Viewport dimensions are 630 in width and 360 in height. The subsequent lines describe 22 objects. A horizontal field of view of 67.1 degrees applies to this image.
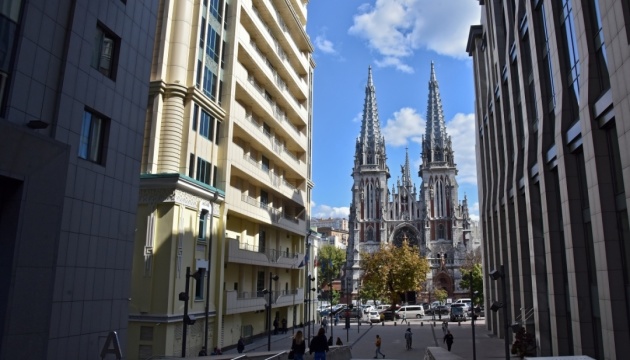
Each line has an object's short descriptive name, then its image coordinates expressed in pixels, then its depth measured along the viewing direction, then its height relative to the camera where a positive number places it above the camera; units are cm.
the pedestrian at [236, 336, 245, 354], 2730 -385
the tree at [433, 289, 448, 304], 9081 -257
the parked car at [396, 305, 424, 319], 6654 -425
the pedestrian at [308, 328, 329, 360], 1523 -209
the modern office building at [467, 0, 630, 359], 1435 +460
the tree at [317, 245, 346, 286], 12330 +560
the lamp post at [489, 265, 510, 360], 1762 -49
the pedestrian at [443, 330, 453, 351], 2980 -359
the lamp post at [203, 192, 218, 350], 2595 +114
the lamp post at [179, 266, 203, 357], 1809 -78
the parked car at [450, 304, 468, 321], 6029 -394
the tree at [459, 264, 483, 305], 8183 +15
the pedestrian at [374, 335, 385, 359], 2896 -401
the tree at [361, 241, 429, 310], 7356 +137
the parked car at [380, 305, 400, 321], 6561 -453
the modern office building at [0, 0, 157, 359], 1209 +312
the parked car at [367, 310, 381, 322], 6268 -477
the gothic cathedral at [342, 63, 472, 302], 12106 +1987
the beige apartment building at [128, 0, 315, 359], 2469 +633
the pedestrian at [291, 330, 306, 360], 1521 -218
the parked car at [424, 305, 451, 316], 7271 -430
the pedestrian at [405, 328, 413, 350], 3306 -386
